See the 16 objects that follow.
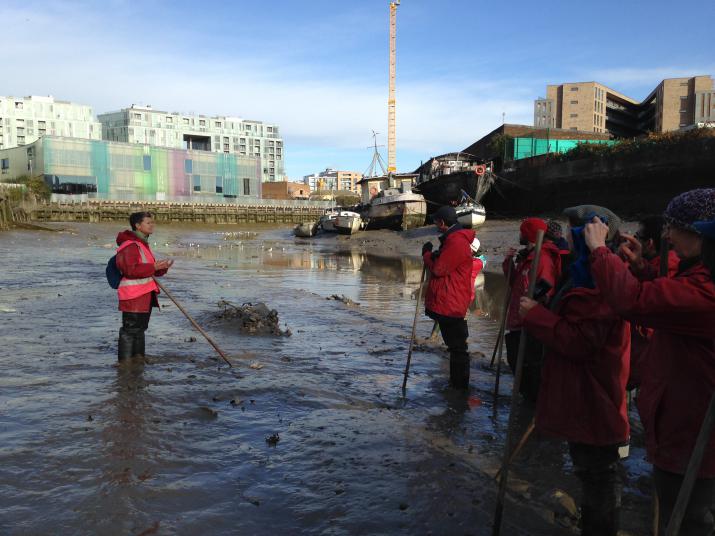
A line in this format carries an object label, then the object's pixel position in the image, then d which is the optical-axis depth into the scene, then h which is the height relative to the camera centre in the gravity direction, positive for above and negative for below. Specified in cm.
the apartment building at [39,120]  11162 +1775
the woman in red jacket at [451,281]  602 -74
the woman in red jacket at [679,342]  240 -57
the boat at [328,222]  4538 -90
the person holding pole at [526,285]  504 -71
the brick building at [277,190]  10519 +394
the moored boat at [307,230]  4728 -157
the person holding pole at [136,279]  643 -81
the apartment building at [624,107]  8656 +1864
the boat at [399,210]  4003 +16
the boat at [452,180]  3747 +237
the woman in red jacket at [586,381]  301 -93
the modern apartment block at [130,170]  6034 +459
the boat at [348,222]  4241 -78
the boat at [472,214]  3006 -7
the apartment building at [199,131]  11262 +1743
